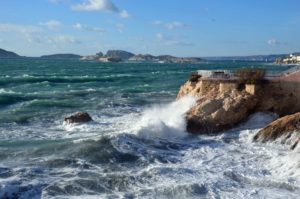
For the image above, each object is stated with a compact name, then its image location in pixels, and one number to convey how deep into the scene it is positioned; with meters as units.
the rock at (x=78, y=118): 25.41
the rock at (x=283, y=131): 20.12
